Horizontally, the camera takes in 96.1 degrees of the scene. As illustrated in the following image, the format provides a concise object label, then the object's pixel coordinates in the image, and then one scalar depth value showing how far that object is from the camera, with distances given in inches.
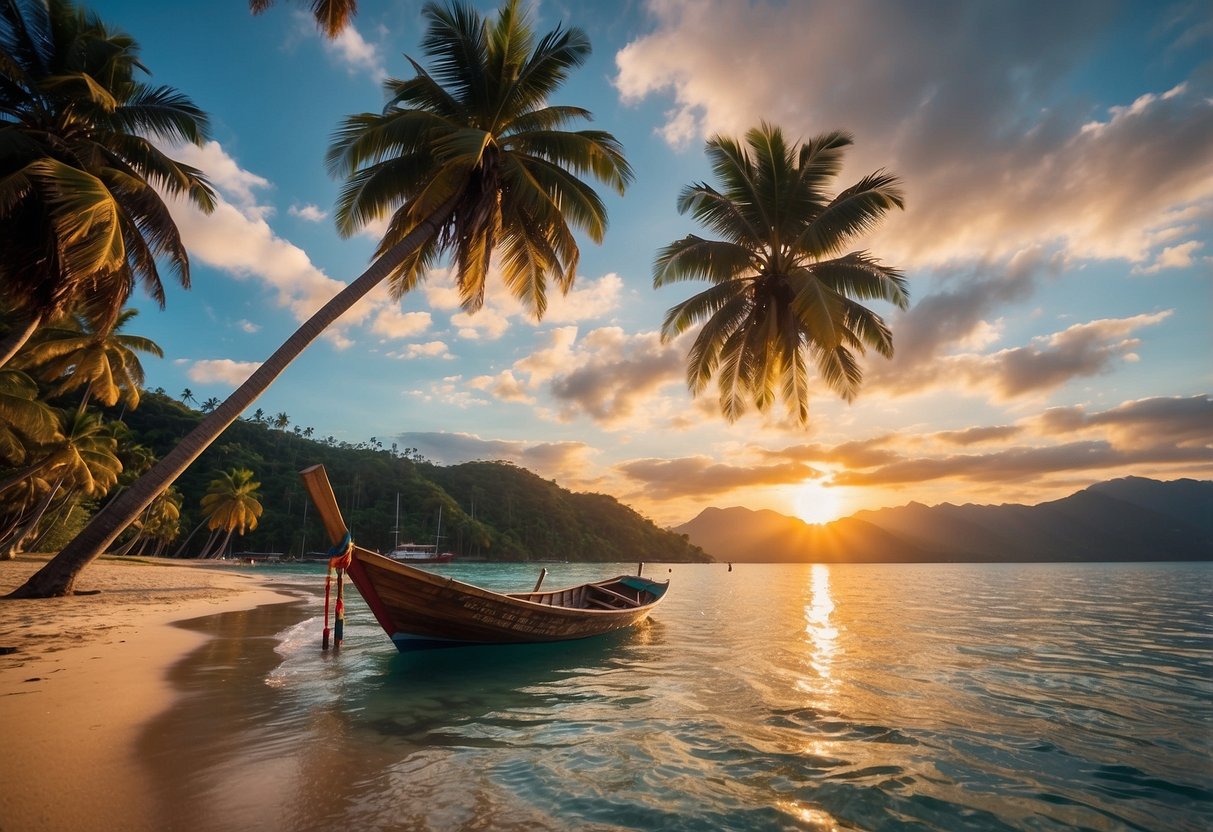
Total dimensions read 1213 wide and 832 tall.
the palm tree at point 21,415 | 631.8
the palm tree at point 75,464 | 919.7
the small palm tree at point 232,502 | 1919.2
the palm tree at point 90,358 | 829.8
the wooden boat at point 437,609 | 324.5
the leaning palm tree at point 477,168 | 488.1
